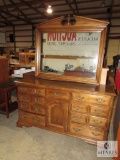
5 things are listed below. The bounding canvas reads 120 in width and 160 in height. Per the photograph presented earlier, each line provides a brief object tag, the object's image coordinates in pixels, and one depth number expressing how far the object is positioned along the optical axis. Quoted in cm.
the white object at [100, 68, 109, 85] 173
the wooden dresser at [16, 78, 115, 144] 156
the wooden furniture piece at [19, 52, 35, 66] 404
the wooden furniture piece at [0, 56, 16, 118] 235
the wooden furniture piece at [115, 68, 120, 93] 306
